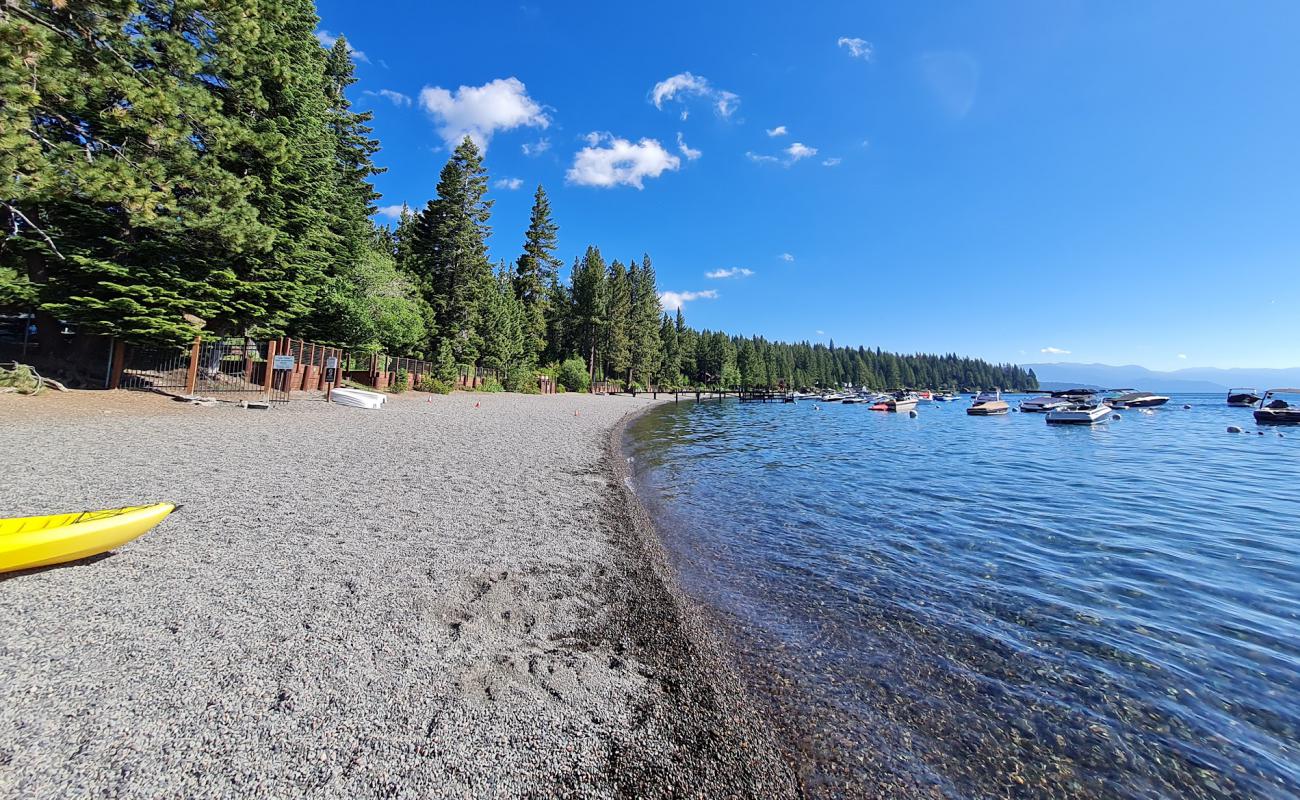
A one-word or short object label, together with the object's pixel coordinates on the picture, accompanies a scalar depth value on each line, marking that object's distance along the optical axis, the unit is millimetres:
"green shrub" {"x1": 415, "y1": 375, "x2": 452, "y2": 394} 34906
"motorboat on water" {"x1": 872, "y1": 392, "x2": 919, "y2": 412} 51031
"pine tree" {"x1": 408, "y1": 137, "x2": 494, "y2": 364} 38781
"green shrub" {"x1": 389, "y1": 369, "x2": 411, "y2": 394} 30906
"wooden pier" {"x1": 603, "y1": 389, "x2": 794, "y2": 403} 81125
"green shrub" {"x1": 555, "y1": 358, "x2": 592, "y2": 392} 58188
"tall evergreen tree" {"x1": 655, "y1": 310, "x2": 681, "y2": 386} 85562
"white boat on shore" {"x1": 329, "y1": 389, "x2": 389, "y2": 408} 21047
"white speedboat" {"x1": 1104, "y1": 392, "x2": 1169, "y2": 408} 59656
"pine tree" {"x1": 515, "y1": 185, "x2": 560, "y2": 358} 55781
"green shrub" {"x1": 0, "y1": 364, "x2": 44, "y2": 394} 13820
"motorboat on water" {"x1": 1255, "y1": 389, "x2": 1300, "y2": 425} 36719
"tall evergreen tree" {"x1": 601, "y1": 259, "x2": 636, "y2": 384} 67375
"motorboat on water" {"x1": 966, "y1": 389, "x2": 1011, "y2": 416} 47975
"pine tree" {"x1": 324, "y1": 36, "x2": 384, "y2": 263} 28047
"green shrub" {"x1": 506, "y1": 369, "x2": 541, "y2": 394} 47122
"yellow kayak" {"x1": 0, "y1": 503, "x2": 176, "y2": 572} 4387
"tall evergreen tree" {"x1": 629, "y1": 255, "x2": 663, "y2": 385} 72938
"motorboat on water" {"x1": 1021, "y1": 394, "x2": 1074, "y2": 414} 50525
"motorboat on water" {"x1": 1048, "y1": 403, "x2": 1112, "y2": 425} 36562
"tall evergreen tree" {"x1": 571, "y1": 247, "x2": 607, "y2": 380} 63000
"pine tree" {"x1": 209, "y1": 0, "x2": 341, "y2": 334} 17953
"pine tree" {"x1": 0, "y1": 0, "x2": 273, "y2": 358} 10438
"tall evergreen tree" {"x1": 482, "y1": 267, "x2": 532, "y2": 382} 44531
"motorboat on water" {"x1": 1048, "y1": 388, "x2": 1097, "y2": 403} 51838
